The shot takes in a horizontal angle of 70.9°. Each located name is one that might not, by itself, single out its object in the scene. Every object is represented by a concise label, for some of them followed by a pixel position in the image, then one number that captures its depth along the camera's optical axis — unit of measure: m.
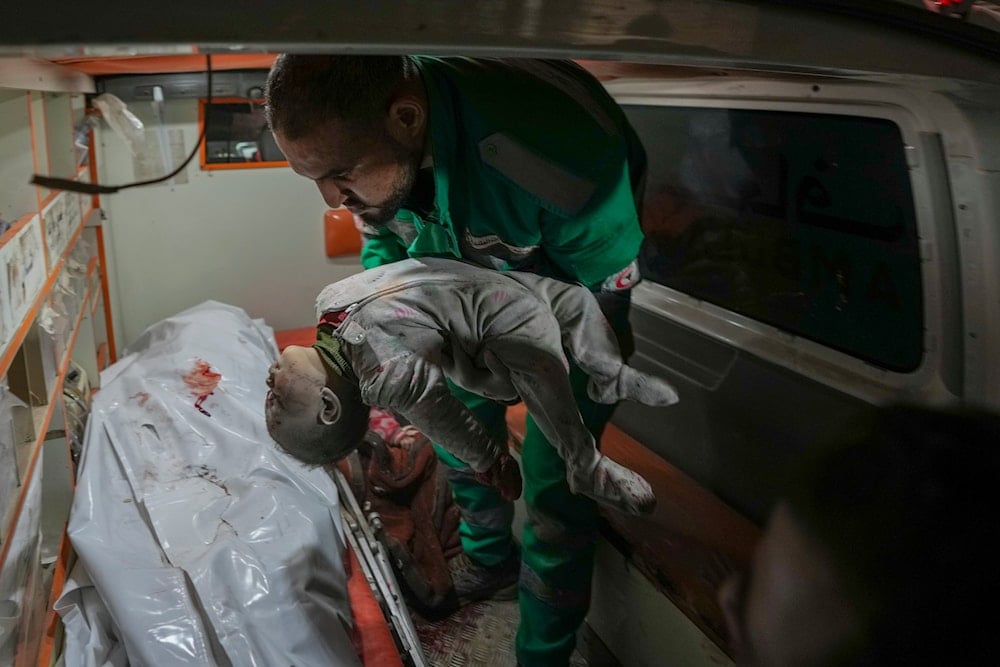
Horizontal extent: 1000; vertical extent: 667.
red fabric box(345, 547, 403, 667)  1.35
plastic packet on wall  1.93
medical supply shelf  1.13
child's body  0.78
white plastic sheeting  1.35
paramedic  0.74
